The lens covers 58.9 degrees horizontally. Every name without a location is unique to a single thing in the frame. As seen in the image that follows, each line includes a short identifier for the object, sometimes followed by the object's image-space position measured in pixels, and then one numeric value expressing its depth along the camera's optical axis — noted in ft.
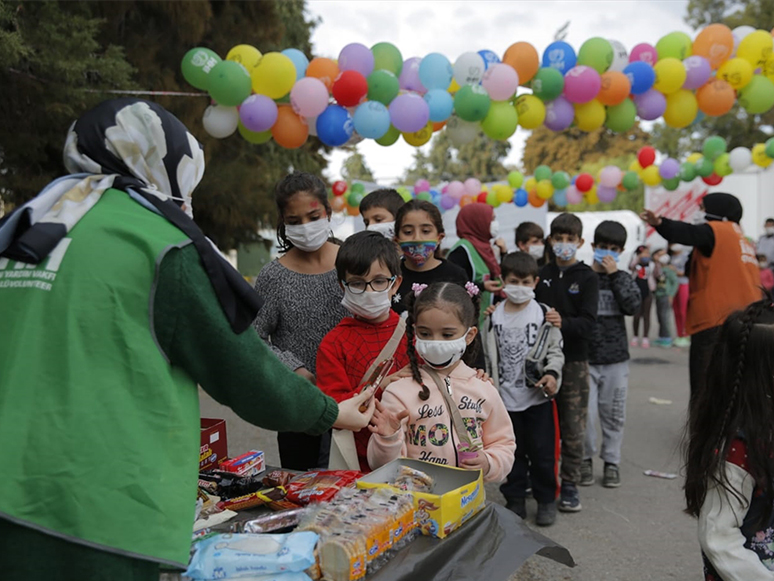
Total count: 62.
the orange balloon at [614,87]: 23.49
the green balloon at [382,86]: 22.47
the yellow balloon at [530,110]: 23.94
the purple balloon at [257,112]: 21.34
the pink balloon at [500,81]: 22.97
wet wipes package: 5.12
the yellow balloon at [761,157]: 29.46
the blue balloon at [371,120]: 22.04
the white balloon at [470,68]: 23.56
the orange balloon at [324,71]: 22.66
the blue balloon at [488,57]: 23.81
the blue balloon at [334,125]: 22.25
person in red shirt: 9.06
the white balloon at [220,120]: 21.86
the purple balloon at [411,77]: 24.02
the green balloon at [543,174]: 37.40
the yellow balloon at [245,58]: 21.48
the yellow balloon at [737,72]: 23.48
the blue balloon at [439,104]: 22.98
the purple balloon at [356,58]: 22.42
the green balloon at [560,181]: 35.67
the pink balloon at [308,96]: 21.70
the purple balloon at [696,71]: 23.71
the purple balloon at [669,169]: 31.73
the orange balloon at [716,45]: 23.79
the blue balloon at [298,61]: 22.86
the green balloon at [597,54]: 23.32
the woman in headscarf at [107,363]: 4.35
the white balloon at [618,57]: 23.90
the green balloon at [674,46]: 24.25
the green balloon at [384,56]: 23.50
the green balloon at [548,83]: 23.41
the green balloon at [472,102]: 22.76
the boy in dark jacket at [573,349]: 14.62
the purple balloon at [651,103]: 24.27
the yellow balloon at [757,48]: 23.35
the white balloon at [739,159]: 29.58
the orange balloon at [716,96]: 23.77
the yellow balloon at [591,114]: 24.27
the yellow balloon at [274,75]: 21.17
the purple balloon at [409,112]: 22.35
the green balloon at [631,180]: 33.22
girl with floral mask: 11.84
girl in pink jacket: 8.05
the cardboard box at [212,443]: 8.20
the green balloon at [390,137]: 23.78
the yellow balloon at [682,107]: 24.54
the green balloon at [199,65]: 20.38
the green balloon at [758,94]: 23.22
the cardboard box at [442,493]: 6.09
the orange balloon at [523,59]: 23.32
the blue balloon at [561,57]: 23.61
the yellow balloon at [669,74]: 23.58
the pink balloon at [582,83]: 23.13
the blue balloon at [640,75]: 23.50
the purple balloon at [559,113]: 24.31
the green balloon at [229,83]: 20.53
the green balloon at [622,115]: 24.40
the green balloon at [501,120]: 23.56
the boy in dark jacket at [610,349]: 15.97
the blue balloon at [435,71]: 23.36
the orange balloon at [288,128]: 22.41
